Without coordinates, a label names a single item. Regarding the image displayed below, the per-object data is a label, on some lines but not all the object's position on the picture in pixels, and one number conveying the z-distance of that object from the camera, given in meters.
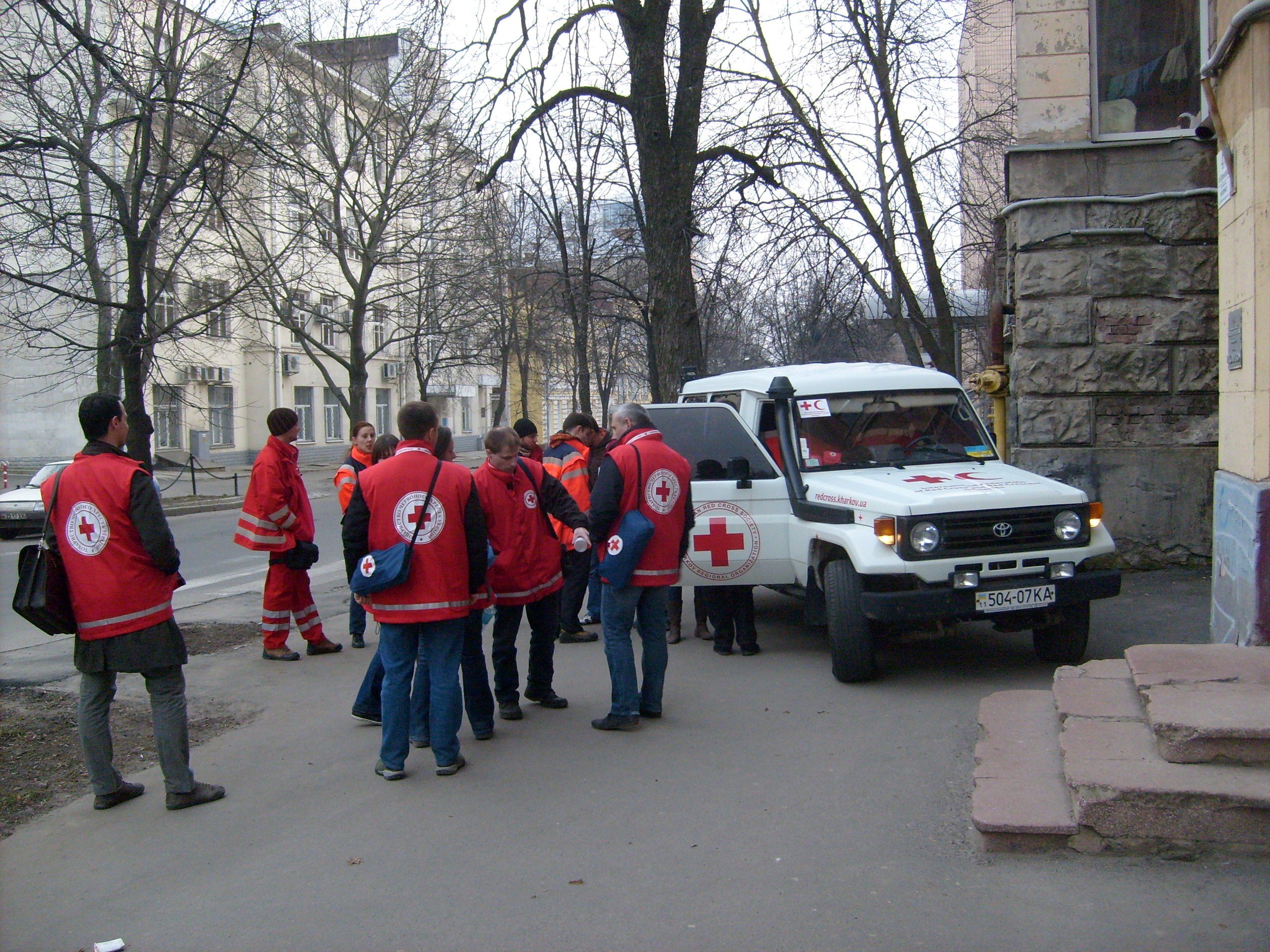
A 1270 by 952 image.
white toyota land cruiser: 6.60
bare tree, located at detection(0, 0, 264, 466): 7.02
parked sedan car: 19.27
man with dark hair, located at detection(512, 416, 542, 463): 8.67
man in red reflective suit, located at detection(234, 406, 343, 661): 8.05
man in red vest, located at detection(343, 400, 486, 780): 5.29
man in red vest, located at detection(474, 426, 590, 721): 6.05
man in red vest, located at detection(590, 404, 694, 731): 6.11
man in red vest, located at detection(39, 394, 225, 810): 4.91
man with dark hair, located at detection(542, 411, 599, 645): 8.76
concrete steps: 4.07
